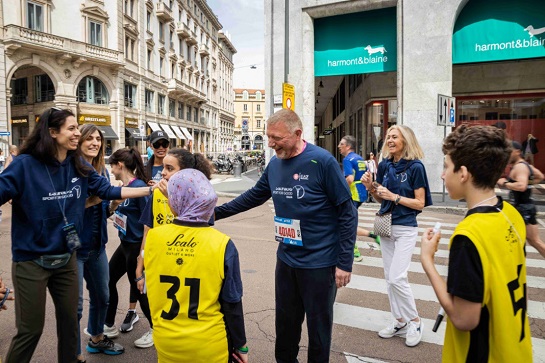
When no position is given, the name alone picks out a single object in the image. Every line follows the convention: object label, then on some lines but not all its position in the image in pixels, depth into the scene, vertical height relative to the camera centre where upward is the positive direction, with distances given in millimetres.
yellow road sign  12547 +1892
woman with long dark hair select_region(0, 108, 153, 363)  2771 -469
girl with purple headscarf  2174 -663
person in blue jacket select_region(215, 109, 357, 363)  2941 -567
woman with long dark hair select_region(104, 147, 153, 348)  3975 -734
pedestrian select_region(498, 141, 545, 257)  5371 -368
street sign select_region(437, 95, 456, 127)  12352 +1408
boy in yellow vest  1687 -450
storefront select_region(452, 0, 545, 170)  13914 +3500
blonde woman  3992 -534
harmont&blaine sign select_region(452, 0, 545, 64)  13766 +4269
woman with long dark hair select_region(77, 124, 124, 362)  3729 -1012
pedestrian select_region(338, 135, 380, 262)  7066 -206
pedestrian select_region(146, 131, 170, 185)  4613 +53
